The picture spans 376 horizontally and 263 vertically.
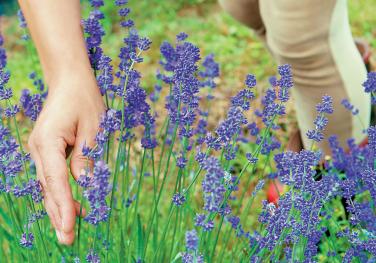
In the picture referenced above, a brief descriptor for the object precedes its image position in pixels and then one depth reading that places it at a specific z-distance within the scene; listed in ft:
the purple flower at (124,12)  4.43
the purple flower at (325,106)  3.98
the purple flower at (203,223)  3.60
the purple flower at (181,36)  4.58
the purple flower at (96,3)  4.57
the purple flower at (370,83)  4.41
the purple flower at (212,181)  3.31
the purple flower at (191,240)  3.25
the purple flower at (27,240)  4.02
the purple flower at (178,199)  4.10
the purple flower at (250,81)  4.06
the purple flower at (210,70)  5.38
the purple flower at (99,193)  3.37
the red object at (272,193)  5.90
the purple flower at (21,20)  5.21
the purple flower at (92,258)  3.90
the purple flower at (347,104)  5.15
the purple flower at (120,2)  4.51
